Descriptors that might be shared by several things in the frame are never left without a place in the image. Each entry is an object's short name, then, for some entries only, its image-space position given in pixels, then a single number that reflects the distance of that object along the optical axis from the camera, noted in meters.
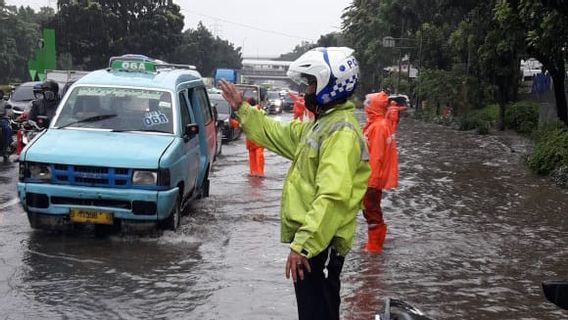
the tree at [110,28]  51.19
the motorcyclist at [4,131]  14.06
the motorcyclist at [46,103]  12.05
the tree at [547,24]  12.20
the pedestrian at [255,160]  14.27
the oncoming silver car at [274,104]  40.85
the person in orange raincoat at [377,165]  8.02
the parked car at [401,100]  13.53
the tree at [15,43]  63.12
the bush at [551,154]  15.66
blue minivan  7.64
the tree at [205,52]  82.50
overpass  128.10
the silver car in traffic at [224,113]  22.21
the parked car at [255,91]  30.89
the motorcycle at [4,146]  14.19
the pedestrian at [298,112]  14.88
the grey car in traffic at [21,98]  21.09
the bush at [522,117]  28.37
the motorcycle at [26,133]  11.49
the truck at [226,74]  44.49
